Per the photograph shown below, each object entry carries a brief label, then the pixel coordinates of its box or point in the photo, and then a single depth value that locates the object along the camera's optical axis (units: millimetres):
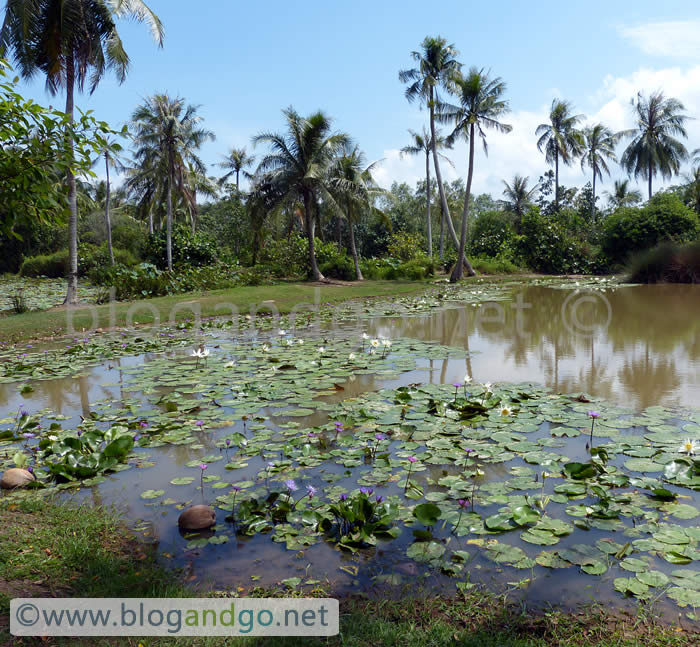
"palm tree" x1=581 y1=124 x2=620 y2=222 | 39219
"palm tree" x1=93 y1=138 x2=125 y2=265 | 29725
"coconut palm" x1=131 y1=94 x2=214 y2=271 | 25781
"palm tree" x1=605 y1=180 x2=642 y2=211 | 45281
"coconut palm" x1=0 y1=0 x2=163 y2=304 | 14117
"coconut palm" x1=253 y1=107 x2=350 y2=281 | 23906
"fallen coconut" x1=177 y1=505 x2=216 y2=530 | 3029
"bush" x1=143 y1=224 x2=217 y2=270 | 30094
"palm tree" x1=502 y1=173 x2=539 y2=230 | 42969
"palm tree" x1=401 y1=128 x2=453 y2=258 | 33031
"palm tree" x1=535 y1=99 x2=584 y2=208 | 35906
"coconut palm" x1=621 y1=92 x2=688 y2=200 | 35906
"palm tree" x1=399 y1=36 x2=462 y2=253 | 24766
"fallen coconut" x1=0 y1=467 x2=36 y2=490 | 3545
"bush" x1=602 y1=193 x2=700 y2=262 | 23828
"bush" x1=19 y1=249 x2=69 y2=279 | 34031
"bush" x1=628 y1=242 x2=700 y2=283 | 20906
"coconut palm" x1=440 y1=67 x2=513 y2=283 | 24453
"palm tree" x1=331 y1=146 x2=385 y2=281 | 24891
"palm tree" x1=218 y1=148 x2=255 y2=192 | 38938
